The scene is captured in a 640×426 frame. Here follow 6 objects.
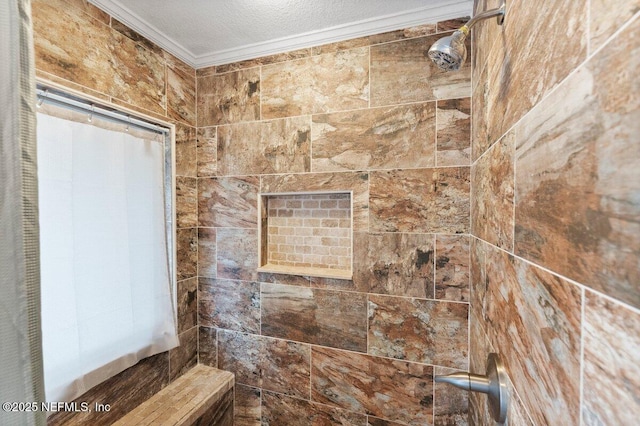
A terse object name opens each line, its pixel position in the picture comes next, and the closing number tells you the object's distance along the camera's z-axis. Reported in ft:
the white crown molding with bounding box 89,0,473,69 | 4.04
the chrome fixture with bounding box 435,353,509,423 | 2.21
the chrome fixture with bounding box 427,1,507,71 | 2.35
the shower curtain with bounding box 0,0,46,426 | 1.74
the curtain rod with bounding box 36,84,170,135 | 3.38
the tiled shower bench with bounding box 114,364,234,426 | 4.23
